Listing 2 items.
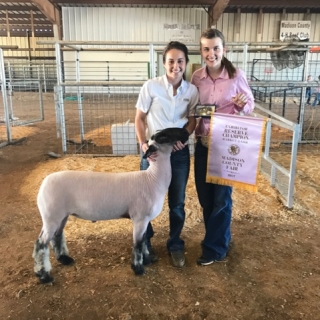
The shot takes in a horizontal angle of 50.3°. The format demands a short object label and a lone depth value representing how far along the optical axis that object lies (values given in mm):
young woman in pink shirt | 2742
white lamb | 2754
